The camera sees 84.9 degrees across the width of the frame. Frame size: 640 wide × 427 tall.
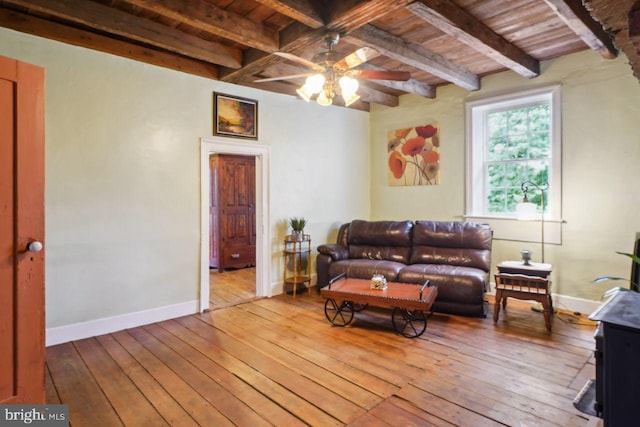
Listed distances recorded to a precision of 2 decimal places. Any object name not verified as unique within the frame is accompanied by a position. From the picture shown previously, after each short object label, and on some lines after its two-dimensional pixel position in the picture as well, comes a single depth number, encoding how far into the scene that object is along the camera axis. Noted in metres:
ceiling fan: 2.62
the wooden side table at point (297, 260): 4.60
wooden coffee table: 3.09
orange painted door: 1.84
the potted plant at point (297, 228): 4.61
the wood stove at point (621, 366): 1.29
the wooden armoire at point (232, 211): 6.06
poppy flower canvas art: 4.98
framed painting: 4.04
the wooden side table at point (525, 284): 3.27
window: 4.00
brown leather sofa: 3.69
